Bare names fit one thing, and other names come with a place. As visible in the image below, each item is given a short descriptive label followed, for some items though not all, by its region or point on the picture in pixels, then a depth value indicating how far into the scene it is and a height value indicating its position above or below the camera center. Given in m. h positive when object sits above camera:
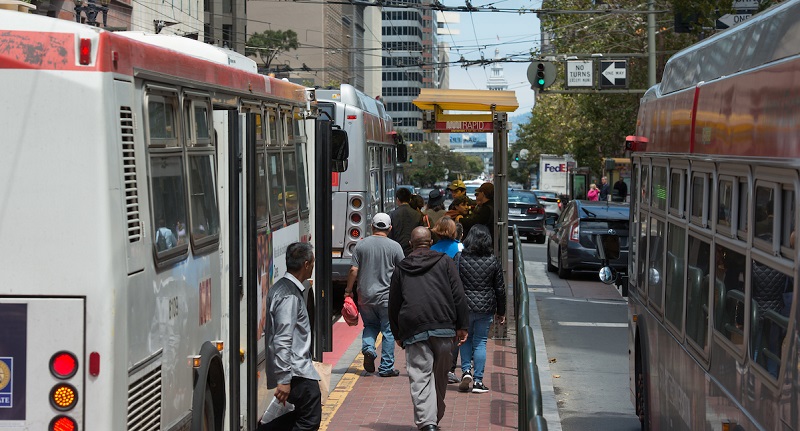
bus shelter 15.46 +0.18
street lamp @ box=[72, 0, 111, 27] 12.80 +2.07
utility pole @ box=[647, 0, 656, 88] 29.09 +1.95
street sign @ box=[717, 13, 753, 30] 20.35 +1.85
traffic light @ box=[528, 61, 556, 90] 29.52 +1.36
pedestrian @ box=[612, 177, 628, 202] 41.32 -2.01
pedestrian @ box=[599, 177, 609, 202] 47.72 -2.29
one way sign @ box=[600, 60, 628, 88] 31.91 +1.48
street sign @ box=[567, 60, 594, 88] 32.59 +1.52
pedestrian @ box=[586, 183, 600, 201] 47.84 -2.45
